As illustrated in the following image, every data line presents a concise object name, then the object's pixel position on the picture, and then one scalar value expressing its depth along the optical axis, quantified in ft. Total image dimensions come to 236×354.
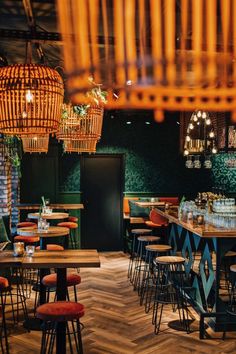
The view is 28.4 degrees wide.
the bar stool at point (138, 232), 25.18
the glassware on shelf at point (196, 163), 27.10
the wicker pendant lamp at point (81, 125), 16.19
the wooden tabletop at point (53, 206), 29.88
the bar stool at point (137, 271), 22.68
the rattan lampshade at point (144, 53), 2.55
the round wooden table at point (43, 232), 19.07
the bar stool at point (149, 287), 19.62
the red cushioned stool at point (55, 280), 14.79
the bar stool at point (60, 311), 11.41
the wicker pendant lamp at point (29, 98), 8.93
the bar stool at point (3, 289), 13.97
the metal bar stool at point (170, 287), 17.19
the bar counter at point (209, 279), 15.99
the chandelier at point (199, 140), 27.40
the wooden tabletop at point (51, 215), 24.35
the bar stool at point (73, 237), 32.96
